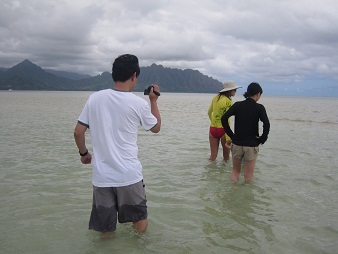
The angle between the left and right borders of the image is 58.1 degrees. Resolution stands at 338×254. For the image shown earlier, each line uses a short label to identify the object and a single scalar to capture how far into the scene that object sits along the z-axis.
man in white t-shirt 3.72
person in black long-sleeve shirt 6.62
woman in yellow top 8.81
